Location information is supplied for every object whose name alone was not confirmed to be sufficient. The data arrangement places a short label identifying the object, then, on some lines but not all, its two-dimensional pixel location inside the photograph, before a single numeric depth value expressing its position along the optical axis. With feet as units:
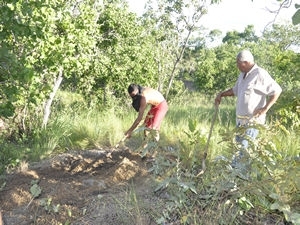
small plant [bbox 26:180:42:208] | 12.62
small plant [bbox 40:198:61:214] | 11.27
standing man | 14.02
